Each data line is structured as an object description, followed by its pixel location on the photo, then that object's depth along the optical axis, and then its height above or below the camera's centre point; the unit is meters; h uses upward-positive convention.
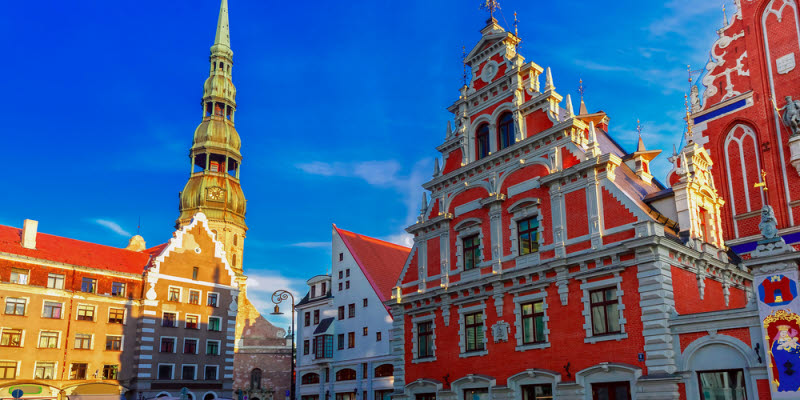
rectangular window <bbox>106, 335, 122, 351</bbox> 45.16 +2.44
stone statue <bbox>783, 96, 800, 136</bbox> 28.50 +10.95
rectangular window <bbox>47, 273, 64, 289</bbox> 43.53 +6.28
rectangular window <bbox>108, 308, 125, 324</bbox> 45.66 +4.28
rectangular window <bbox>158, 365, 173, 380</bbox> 46.52 +0.50
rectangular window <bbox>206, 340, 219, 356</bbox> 49.97 +2.29
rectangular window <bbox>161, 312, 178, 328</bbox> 47.81 +4.17
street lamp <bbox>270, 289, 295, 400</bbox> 36.50 +4.44
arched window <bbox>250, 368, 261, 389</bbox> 65.31 +0.11
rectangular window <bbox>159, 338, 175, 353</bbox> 47.25 +2.37
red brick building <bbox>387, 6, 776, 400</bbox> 22.86 +4.35
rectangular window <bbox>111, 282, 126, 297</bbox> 46.44 +6.12
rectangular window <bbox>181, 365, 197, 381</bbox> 47.83 +0.51
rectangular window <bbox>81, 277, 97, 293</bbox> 45.06 +6.23
